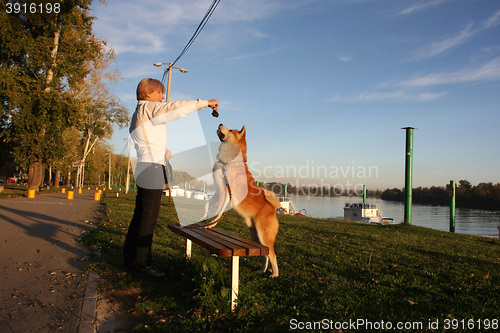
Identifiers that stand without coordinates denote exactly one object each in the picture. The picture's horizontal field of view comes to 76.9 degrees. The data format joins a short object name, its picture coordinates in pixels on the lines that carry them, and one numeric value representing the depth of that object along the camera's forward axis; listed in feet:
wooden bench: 9.74
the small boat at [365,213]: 126.72
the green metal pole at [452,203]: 50.00
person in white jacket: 12.96
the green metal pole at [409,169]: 45.27
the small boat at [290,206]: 132.81
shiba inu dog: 13.17
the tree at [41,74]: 69.41
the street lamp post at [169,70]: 61.60
